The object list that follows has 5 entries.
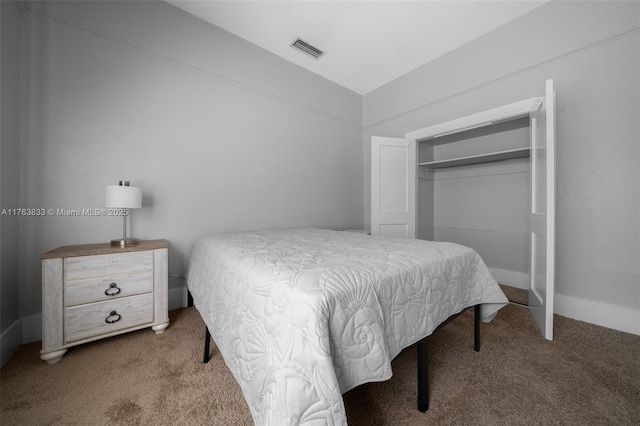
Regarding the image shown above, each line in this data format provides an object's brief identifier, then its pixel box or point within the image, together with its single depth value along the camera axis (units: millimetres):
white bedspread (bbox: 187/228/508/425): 614
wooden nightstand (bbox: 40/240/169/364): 1407
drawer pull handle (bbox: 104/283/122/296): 1564
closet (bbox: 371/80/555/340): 2570
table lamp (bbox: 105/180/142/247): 1677
